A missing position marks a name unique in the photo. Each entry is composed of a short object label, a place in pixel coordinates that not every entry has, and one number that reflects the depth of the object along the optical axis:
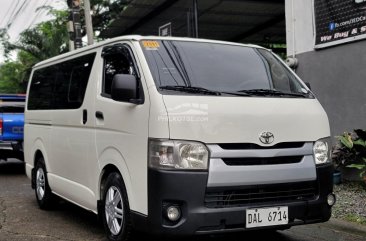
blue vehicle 10.50
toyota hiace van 3.97
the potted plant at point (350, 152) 7.39
